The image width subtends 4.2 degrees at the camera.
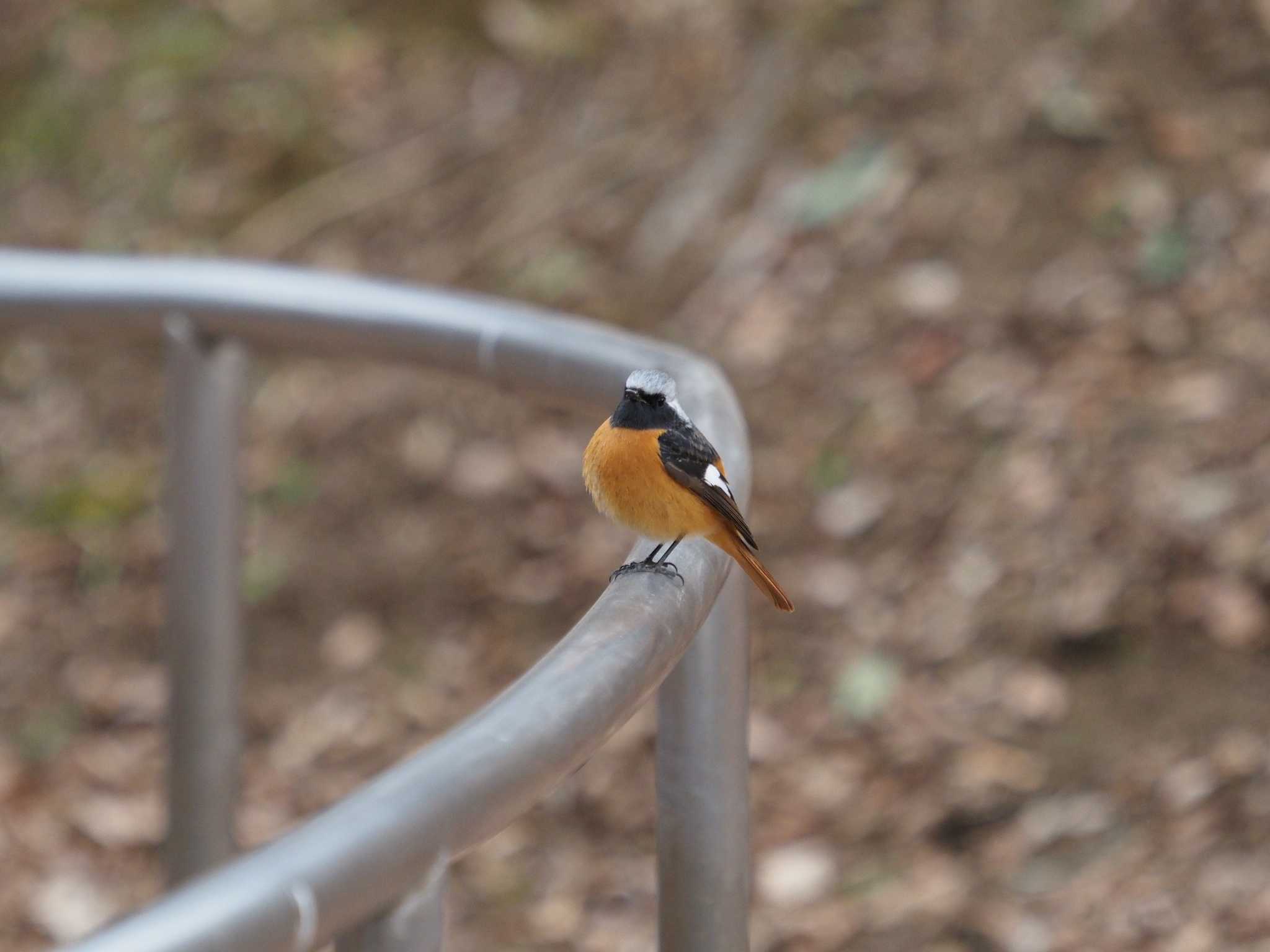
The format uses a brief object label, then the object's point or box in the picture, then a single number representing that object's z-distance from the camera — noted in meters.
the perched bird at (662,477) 6.99
